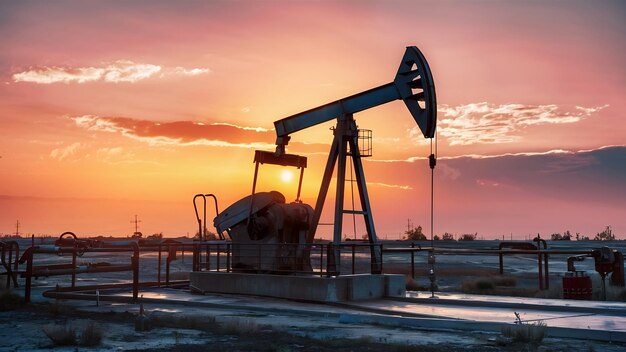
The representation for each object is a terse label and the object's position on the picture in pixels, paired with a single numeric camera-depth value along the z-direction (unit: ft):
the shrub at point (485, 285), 84.51
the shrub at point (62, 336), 37.55
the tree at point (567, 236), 413.39
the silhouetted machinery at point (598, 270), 62.80
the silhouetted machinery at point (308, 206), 62.28
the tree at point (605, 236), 411.97
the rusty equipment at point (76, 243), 65.19
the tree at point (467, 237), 395.63
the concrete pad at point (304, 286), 58.80
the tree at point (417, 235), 327.90
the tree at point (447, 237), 394.93
